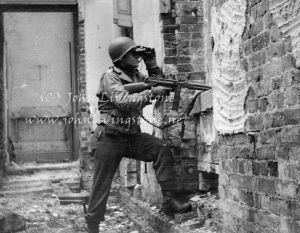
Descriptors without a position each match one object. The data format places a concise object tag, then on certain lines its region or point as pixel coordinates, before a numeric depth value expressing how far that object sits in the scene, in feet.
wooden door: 49.42
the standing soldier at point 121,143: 17.42
